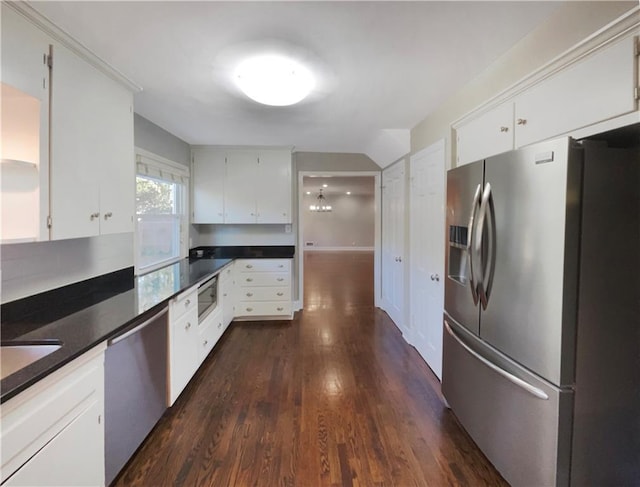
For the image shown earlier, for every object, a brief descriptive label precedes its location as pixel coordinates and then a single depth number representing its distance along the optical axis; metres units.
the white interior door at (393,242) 3.75
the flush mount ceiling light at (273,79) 1.79
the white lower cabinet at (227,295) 3.40
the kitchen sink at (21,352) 1.24
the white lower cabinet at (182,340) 2.13
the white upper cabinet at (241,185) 4.08
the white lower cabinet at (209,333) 2.70
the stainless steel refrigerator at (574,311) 1.18
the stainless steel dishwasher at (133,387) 1.47
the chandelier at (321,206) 12.46
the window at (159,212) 2.91
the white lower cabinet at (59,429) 0.97
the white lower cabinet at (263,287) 4.00
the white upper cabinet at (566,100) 1.15
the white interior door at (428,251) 2.63
